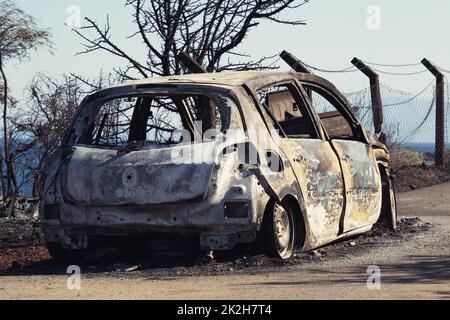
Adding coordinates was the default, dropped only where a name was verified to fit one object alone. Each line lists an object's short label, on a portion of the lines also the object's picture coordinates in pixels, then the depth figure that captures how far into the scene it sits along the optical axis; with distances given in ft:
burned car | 31.96
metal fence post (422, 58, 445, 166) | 72.84
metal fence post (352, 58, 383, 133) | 65.70
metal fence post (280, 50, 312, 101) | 56.65
